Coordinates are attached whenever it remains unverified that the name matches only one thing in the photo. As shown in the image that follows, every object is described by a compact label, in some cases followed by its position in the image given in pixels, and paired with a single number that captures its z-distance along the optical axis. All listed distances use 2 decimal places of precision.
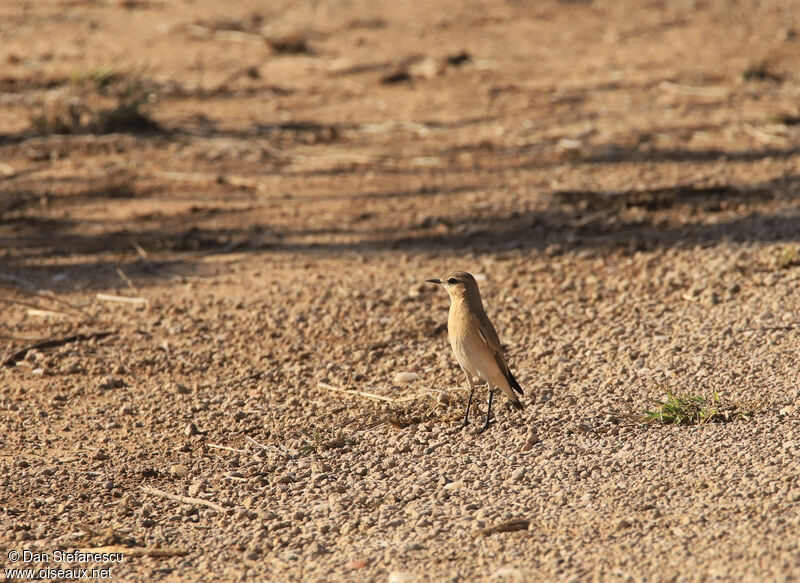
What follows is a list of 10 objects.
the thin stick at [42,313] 13.96
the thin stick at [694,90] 24.97
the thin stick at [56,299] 13.92
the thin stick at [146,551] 8.25
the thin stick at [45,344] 12.70
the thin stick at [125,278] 14.93
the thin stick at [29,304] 13.73
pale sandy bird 10.34
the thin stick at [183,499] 9.04
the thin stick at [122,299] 14.39
